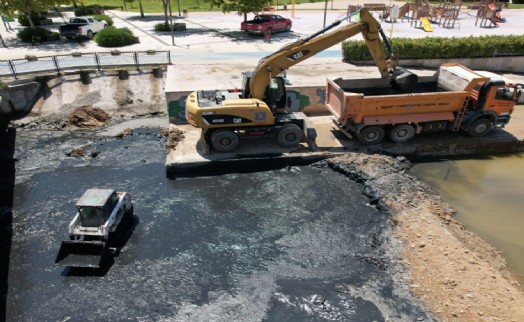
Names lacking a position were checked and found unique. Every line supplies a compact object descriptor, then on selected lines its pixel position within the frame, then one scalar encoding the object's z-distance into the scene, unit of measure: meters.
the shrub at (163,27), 30.08
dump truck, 13.20
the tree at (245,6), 28.12
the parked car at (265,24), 28.17
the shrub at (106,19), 29.87
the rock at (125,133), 15.70
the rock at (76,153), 14.26
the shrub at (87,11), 35.81
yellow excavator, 12.67
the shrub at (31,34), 25.41
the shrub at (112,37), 24.69
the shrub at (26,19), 31.70
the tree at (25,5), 24.72
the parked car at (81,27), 26.27
